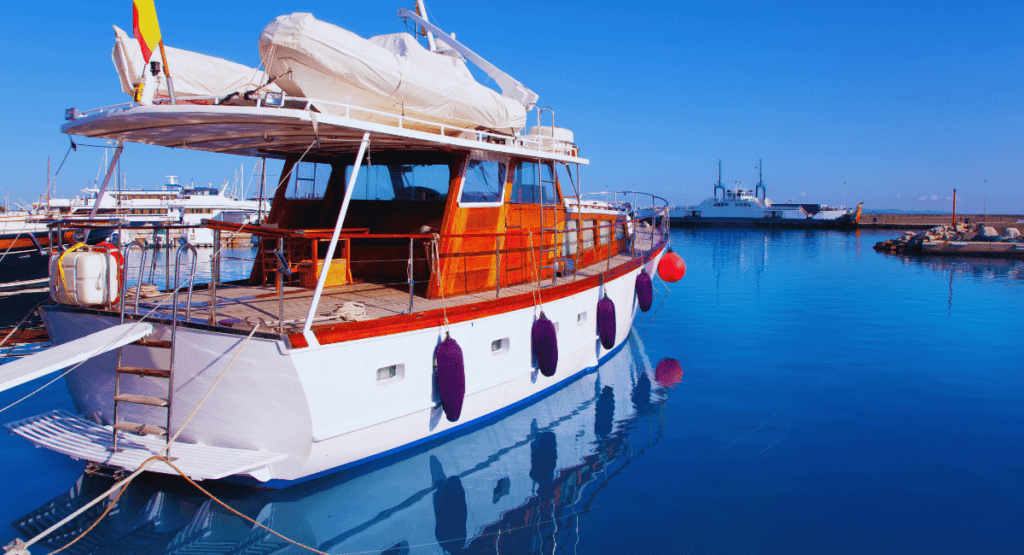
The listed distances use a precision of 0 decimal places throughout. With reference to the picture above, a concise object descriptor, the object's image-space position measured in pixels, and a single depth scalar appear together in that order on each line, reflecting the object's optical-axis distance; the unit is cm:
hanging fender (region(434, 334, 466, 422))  693
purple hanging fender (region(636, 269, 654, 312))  1332
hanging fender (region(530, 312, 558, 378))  852
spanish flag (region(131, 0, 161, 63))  561
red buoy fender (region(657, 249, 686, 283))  1429
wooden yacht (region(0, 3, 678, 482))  574
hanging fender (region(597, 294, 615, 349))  1045
